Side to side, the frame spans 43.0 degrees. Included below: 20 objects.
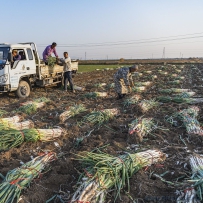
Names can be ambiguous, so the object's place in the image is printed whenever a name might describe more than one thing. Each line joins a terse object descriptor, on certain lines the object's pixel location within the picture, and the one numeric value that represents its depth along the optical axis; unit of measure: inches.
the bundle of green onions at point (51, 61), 438.6
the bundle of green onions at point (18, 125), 198.5
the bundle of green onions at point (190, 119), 204.6
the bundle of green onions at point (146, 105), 273.9
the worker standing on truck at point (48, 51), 438.4
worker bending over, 339.9
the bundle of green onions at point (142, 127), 192.9
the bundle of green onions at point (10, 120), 210.6
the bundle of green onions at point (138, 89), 419.7
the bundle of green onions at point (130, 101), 304.4
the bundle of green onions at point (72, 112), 249.0
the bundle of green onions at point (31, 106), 281.1
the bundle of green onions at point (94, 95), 372.0
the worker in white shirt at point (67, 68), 429.8
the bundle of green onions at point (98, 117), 235.0
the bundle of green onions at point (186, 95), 354.8
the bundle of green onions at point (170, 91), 407.1
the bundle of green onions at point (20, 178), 114.6
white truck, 350.0
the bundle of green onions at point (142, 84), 488.6
